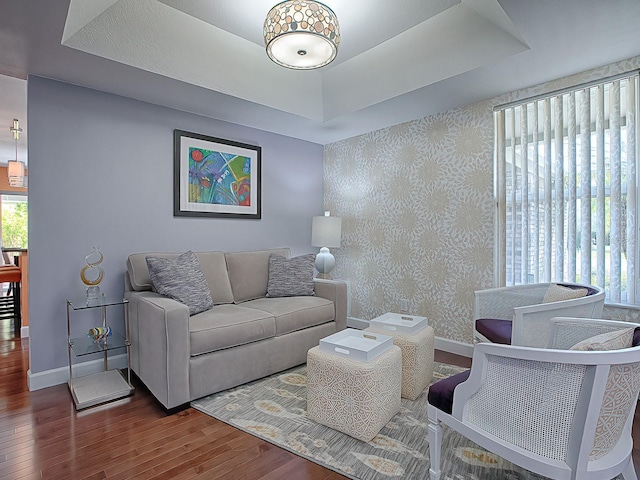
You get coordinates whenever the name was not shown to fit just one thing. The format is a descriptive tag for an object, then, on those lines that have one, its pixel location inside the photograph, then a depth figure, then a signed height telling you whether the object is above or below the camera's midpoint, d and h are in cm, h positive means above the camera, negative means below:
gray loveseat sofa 222 -67
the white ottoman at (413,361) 238 -85
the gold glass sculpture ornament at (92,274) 264 -29
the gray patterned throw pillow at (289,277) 345 -39
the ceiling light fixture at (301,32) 189 +114
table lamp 410 +1
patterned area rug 168 -112
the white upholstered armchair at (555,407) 110 -59
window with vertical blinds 245 +38
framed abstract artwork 331 +62
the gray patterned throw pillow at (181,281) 258 -33
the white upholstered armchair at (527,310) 202 -48
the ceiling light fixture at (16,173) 483 +90
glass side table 240 -108
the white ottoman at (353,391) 190 -88
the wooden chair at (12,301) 410 -79
